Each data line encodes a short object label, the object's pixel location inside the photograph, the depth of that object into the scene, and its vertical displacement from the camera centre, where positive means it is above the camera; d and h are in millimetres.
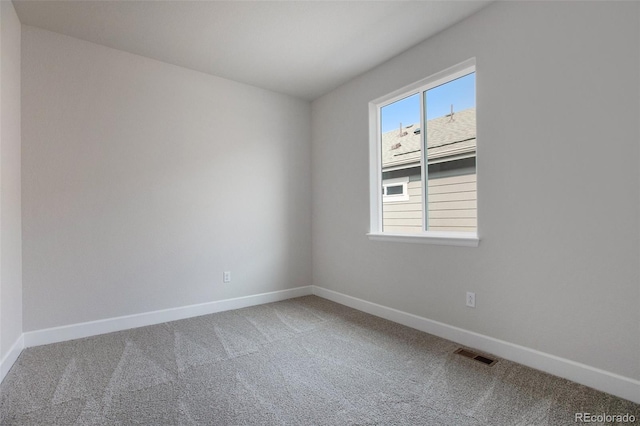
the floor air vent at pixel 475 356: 2197 -1061
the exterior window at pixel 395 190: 3215 +221
